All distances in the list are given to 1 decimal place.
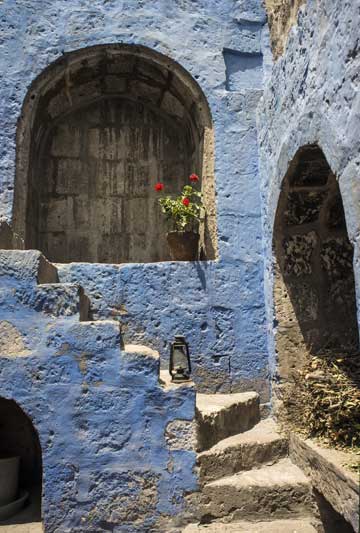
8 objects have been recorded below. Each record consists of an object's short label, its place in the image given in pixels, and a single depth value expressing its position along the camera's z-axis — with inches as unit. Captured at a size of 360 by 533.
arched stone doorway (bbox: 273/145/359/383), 162.7
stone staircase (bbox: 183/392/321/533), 130.3
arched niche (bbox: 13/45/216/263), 212.4
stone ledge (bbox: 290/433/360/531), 103.6
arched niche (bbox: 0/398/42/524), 169.8
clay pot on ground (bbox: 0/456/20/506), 146.1
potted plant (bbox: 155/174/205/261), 183.8
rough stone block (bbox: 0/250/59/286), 135.9
